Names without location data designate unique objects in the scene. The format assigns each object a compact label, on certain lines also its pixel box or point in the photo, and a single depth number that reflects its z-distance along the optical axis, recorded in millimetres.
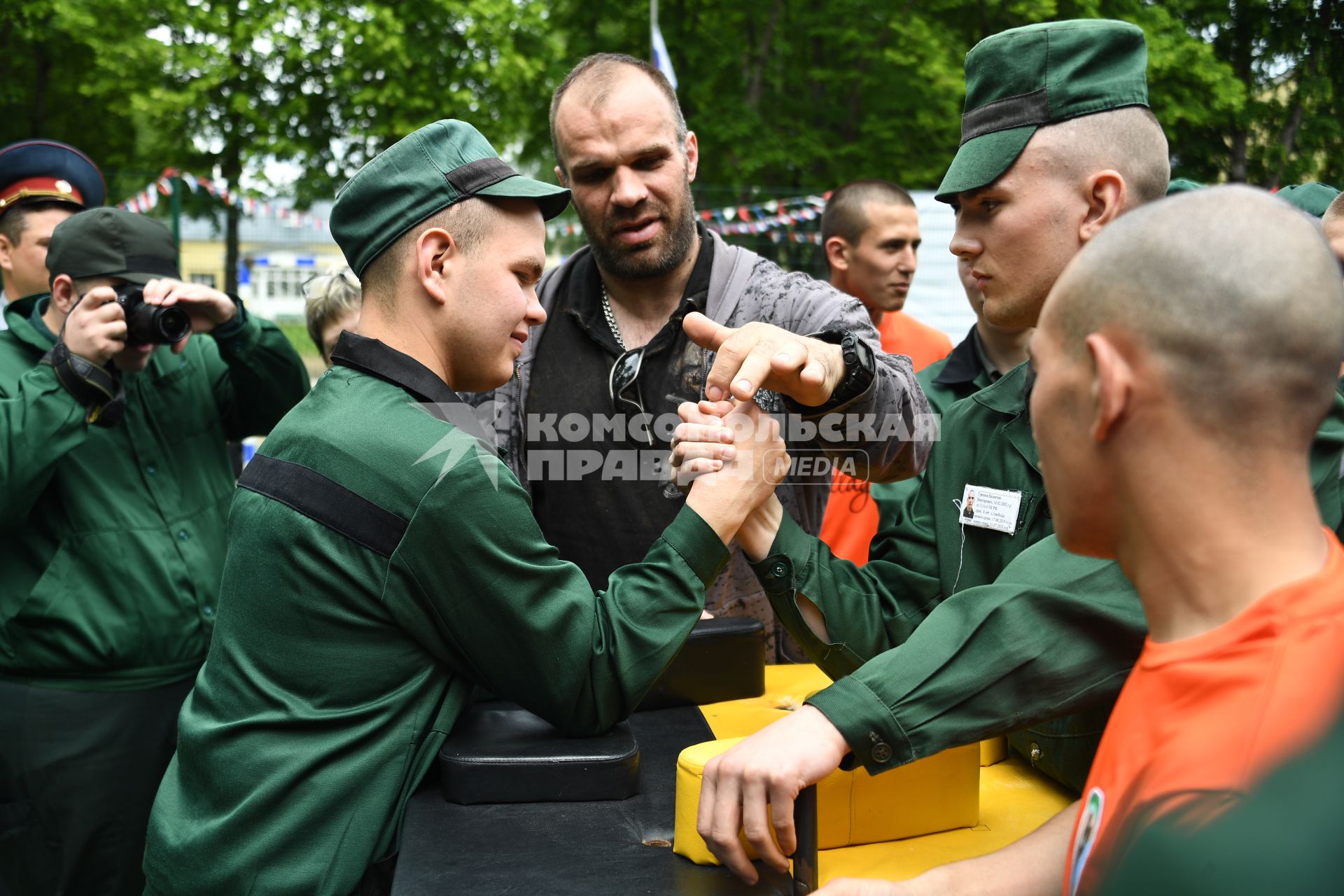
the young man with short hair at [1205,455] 989
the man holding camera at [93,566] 3059
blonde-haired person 4328
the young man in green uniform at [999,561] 1552
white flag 10719
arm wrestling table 1477
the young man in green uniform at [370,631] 1733
